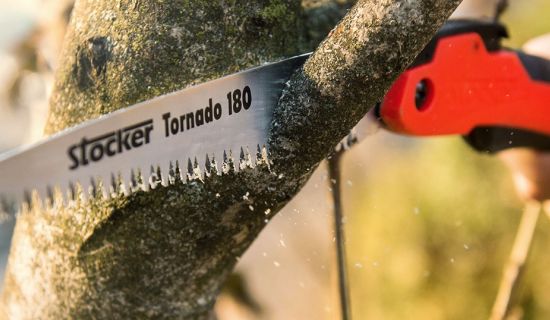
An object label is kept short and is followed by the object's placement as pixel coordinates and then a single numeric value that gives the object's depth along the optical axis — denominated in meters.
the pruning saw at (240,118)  0.47
